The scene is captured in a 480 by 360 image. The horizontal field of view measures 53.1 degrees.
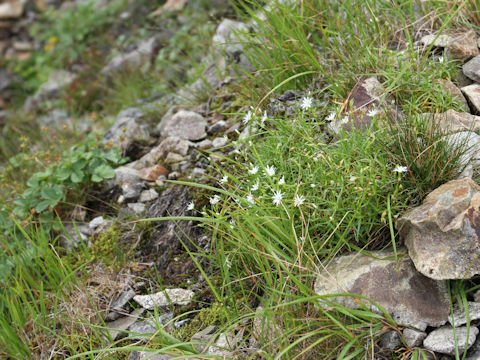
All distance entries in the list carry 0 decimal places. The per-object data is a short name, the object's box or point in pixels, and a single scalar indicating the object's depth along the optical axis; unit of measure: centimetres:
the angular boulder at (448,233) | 175
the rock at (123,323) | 238
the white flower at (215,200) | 223
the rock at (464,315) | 169
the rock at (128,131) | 360
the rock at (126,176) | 318
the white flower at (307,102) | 230
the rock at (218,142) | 310
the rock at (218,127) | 329
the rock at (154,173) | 318
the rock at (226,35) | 382
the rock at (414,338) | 173
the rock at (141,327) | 232
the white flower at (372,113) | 213
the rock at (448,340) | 164
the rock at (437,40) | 266
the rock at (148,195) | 306
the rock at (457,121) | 216
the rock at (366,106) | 222
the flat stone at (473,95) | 237
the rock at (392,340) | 178
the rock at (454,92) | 238
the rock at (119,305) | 248
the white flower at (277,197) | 197
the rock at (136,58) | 510
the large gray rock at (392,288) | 177
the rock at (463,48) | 262
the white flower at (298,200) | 193
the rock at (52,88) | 591
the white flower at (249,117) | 235
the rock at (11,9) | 766
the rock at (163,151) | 328
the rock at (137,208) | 298
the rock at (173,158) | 322
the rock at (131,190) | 309
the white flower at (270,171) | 206
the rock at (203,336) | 203
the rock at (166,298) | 234
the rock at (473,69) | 252
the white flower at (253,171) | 211
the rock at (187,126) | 336
